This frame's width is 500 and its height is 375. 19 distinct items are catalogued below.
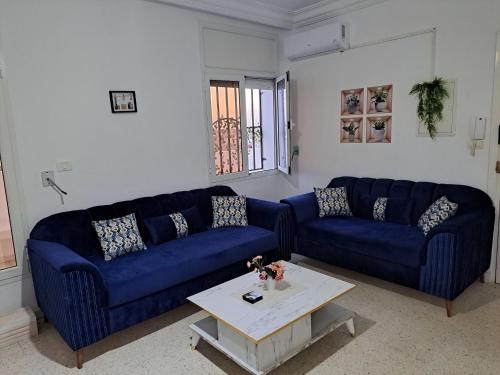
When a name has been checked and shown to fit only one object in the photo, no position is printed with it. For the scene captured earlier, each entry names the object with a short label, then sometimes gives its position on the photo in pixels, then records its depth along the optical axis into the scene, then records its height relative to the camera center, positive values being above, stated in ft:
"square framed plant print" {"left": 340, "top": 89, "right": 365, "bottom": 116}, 13.41 +0.80
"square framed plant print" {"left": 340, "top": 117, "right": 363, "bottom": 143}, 13.66 -0.21
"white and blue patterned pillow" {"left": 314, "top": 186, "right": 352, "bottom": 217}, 12.92 -2.70
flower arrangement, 7.98 -3.08
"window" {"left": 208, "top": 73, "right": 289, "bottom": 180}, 14.06 +0.17
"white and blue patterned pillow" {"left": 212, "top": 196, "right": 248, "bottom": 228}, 12.34 -2.76
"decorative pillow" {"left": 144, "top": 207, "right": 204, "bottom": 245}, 10.83 -2.83
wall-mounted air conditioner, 13.15 +3.14
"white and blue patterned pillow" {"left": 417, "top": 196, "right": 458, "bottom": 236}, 10.19 -2.55
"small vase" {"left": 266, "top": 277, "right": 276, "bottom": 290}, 8.12 -3.40
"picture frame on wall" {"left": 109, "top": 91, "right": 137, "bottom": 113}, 11.11 +0.97
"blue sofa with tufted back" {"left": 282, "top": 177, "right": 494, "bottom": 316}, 9.04 -3.21
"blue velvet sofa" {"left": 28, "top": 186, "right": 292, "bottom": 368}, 7.77 -3.28
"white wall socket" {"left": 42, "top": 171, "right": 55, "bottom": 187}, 10.00 -1.09
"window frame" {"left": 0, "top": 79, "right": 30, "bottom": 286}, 9.27 -1.48
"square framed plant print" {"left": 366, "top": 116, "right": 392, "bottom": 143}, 12.82 -0.21
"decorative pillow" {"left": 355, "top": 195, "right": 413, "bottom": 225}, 11.59 -2.77
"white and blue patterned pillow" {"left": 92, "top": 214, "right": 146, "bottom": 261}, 9.82 -2.77
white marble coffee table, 6.92 -3.63
